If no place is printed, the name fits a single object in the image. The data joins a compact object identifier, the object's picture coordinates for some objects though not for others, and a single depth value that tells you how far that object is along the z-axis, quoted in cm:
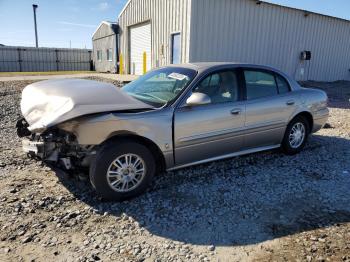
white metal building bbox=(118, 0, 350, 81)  1222
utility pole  3512
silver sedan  329
